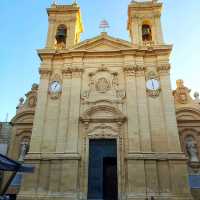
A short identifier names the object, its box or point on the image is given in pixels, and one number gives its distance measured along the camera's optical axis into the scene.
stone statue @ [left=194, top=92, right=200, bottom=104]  18.50
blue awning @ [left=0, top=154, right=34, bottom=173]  8.20
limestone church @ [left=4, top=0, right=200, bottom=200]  13.55
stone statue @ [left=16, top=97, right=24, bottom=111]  18.77
